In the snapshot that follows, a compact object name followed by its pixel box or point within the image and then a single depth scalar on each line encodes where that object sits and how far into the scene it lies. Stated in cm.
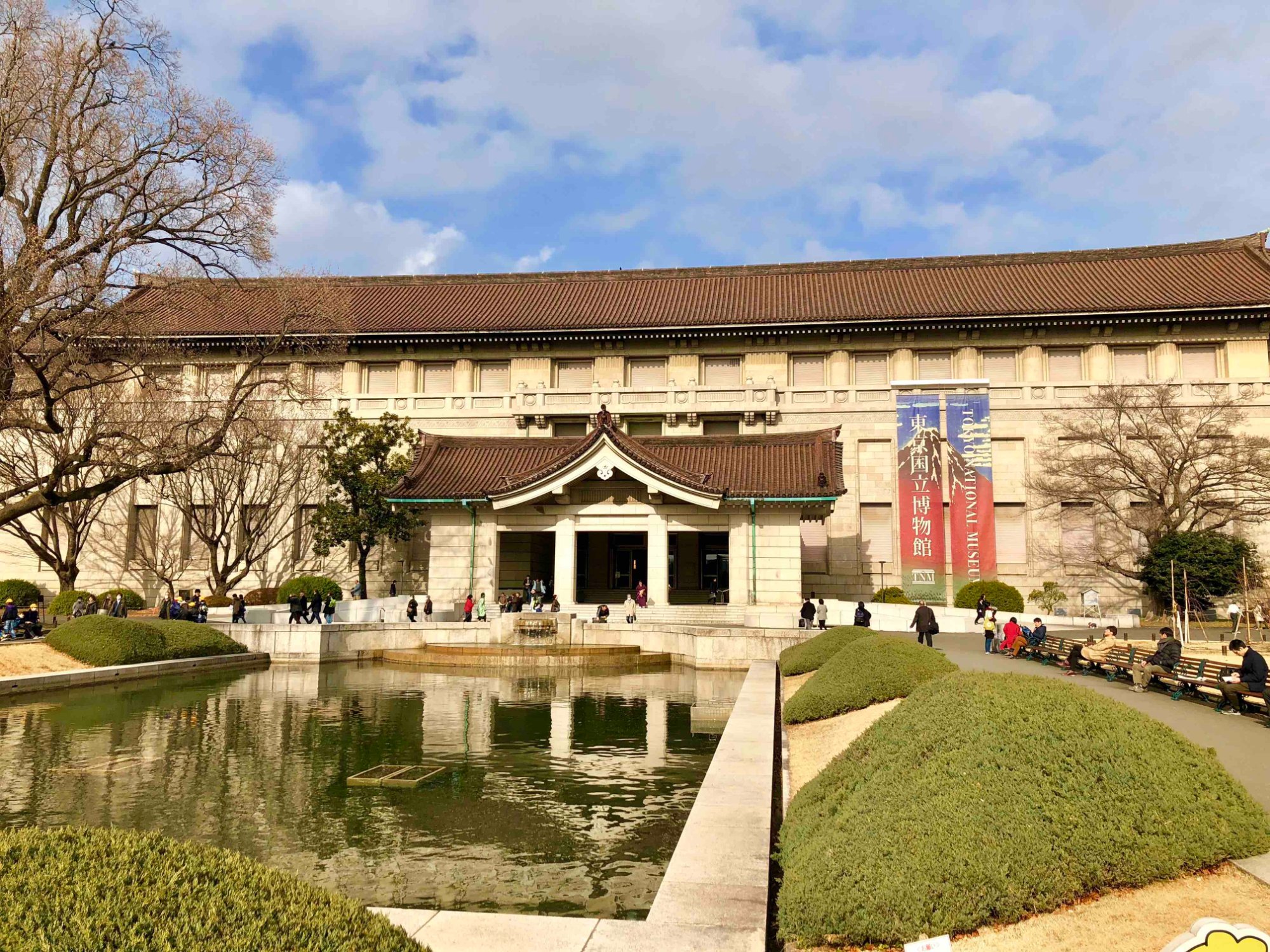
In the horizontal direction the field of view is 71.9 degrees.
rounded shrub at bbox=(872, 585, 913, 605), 3525
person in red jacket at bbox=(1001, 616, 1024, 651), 2286
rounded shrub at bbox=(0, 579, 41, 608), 3656
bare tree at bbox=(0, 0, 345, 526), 1900
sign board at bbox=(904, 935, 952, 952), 396
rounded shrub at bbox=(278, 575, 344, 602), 3578
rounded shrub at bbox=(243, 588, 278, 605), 3772
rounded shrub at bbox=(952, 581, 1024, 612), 3438
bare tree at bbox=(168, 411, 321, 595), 3803
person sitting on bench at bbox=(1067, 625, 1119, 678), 1817
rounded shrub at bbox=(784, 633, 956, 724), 1288
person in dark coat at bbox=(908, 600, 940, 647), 2206
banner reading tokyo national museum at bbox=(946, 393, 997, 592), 3797
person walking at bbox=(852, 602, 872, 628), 2836
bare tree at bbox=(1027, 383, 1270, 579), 3388
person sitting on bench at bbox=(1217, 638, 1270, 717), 1212
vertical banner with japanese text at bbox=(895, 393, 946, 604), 3822
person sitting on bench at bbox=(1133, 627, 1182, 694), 1538
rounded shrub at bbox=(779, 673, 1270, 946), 527
